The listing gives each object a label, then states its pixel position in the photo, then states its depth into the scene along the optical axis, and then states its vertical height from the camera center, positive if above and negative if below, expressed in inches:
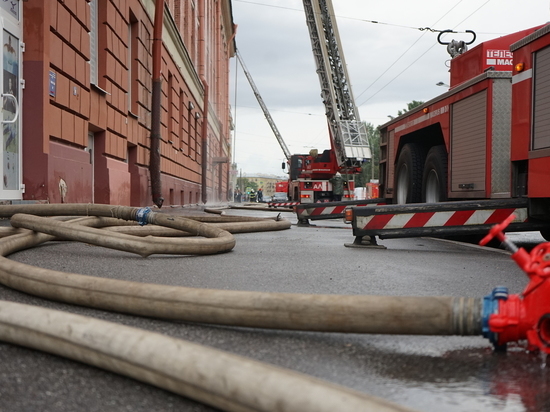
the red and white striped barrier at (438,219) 236.2 -8.2
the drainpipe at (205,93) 1098.1 +184.6
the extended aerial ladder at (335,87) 886.4 +155.5
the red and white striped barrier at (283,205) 846.2 -13.2
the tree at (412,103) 2486.6 +372.9
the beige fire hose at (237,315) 53.7 -15.8
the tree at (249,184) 6512.8 +115.1
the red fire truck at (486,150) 227.9 +19.9
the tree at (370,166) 3242.1 +155.3
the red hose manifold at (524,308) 73.8 -13.2
